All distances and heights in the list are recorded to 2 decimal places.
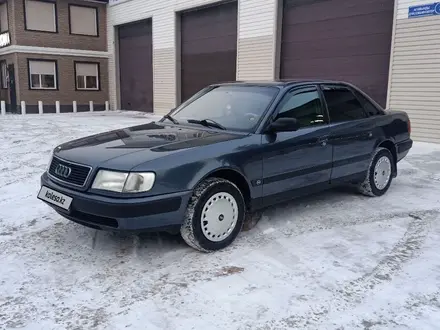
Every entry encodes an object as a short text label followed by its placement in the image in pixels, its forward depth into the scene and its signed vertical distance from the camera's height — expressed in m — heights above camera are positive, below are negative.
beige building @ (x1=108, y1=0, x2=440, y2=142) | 9.88 +1.36
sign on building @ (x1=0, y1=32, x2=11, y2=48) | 20.33 +2.29
